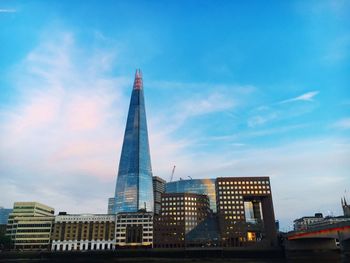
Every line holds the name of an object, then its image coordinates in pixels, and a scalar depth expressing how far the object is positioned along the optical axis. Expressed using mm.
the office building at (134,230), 188462
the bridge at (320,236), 86812
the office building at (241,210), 182125
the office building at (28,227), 181125
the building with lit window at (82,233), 186000
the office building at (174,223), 186000
